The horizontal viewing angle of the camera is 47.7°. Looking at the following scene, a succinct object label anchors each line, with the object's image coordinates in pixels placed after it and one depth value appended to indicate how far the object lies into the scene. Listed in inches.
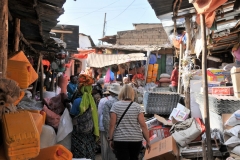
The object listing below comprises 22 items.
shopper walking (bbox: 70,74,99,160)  186.5
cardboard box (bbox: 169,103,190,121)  269.6
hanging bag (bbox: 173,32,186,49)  372.1
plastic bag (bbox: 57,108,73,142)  189.9
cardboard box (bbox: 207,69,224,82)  275.3
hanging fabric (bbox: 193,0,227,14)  134.3
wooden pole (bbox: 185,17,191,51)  258.7
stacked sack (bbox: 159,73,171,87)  651.5
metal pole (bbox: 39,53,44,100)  336.2
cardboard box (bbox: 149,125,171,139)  253.6
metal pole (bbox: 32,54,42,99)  327.1
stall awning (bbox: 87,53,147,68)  636.1
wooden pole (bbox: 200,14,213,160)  130.6
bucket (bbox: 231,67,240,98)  195.9
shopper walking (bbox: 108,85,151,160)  166.2
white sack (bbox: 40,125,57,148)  177.6
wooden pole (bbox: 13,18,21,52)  207.8
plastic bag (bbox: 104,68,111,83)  602.1
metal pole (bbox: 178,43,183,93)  384.3
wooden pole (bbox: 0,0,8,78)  132.3
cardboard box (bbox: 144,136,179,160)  204.8
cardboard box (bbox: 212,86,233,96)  213.1
